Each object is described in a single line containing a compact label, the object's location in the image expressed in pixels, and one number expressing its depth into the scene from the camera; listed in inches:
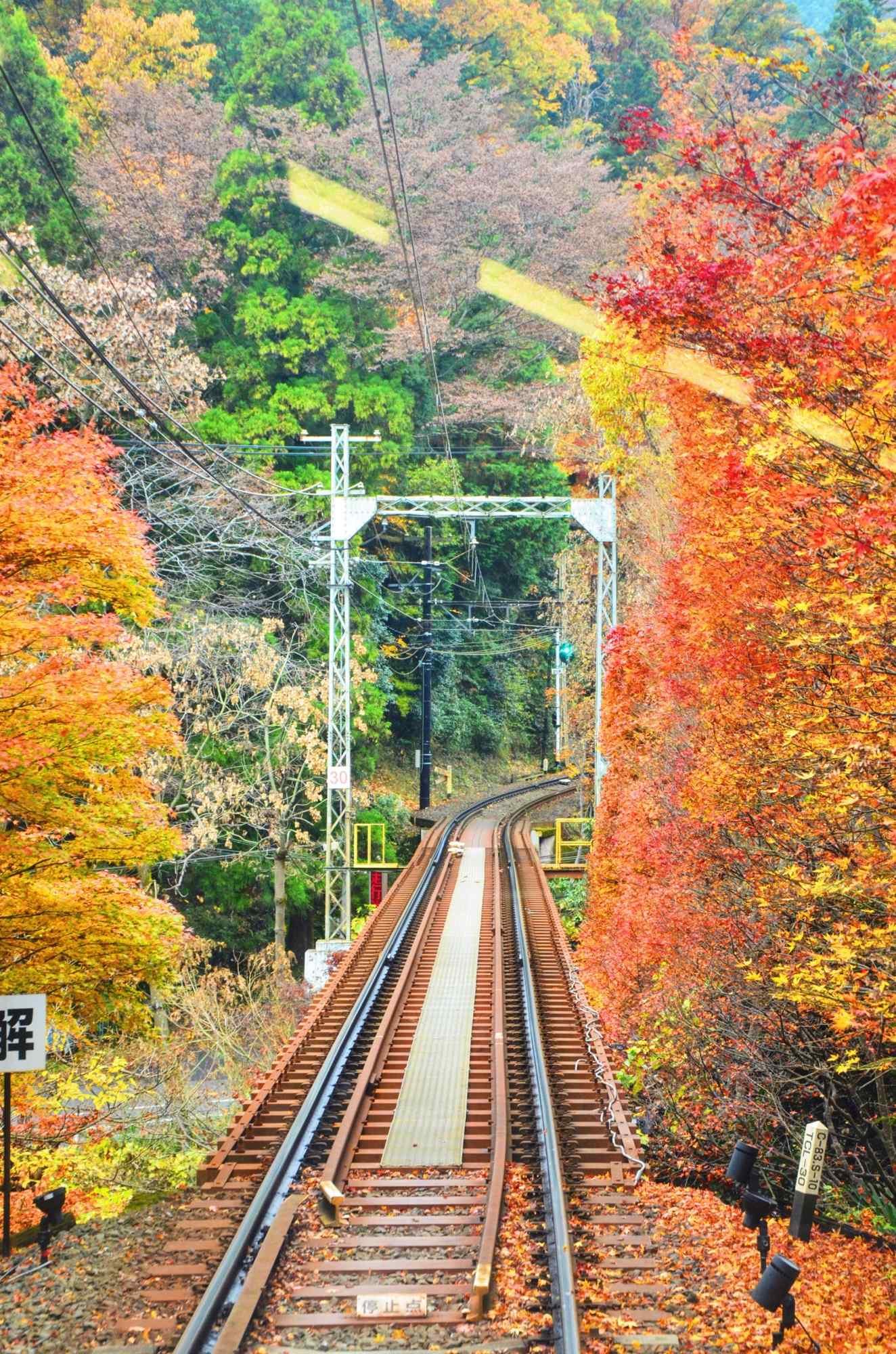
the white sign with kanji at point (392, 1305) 436.8
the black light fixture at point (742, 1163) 537.6
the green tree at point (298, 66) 2645.2
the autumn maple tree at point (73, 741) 758.5
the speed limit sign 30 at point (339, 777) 1584.6
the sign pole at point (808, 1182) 491.2
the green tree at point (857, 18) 2662.4
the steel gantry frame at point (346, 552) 1601.9
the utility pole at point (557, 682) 3247.5
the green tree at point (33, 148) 2140.7
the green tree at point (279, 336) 2358.5
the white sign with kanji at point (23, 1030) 631.2
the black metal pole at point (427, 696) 2656.3
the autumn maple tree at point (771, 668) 518.9
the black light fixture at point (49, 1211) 540.4
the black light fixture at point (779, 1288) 404.8
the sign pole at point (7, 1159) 596.1
